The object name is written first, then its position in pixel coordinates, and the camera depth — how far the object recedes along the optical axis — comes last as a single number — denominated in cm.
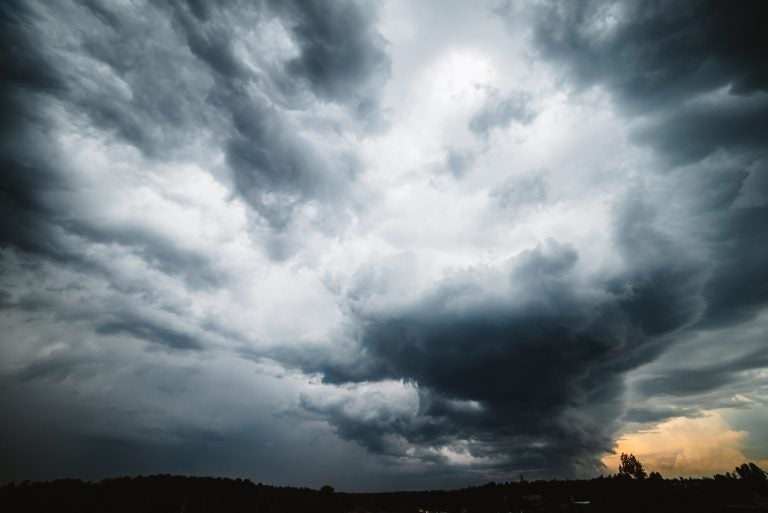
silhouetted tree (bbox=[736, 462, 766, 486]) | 14108
